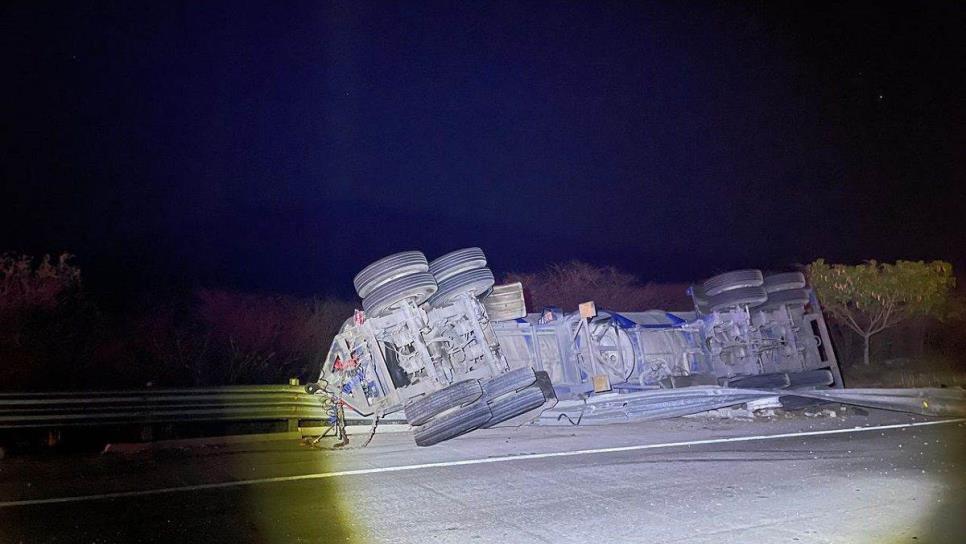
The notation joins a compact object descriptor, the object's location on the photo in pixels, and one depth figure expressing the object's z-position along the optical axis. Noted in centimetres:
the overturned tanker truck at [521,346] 871
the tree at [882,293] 2431
